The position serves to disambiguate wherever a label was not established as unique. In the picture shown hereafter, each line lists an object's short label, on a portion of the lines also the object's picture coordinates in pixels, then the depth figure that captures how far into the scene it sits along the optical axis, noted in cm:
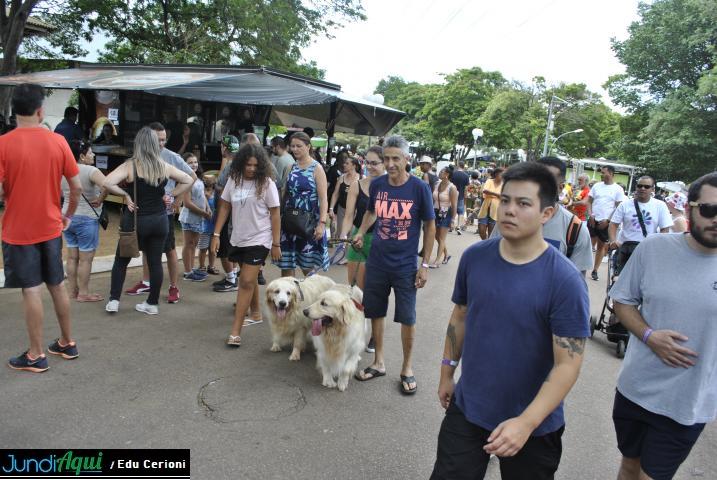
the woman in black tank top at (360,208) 514
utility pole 3459
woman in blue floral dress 557
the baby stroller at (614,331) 559
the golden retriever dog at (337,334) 410
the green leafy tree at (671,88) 2727
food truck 859
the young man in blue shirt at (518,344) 186
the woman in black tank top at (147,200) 507
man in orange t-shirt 381
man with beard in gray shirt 219
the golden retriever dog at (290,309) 462
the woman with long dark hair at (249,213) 487
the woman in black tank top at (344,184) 778
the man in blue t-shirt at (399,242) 416
